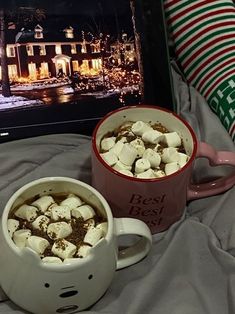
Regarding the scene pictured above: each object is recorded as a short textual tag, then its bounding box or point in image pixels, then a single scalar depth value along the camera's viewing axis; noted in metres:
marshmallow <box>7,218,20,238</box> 0.51
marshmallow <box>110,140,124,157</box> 0.57
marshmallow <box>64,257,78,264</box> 0.48
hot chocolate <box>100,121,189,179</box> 0.55
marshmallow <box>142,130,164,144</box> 0.58
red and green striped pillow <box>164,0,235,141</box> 0.72
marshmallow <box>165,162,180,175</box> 0.55
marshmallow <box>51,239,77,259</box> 0.49
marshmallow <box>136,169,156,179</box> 0.55
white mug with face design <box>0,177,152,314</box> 0.48
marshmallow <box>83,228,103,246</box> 0.51
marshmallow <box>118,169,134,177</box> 0.55
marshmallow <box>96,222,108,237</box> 0.52
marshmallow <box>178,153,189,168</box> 0.56
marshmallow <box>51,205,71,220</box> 0.52
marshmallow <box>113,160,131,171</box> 0.55
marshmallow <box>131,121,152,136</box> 0.59
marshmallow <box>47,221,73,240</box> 0.51
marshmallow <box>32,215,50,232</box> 0.51
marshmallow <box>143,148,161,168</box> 0.56
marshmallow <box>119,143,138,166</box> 0.56
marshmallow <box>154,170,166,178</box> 0.55
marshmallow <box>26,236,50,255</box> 0.49
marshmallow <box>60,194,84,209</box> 0.54
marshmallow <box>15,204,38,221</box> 0.53
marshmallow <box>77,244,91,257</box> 0.49
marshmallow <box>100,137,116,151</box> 0.58
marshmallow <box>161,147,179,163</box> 0.56
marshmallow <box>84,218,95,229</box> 0.52
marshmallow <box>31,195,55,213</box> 0.53
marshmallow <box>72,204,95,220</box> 0.53
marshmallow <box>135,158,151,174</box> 0.55
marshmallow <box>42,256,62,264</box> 0.48
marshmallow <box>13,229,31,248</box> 0.50
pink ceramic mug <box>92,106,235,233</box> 0.54
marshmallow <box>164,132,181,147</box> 0.59
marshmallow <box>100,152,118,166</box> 0.55
